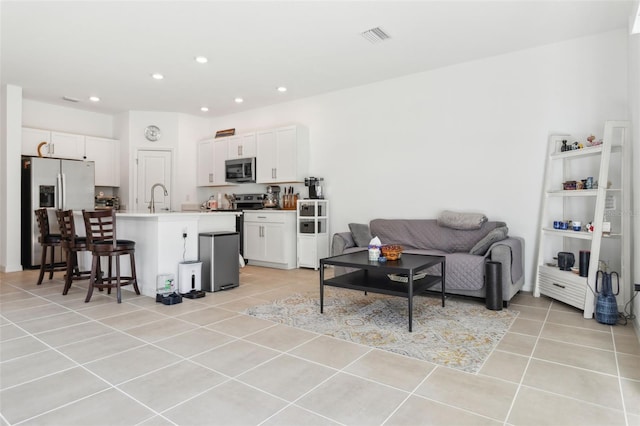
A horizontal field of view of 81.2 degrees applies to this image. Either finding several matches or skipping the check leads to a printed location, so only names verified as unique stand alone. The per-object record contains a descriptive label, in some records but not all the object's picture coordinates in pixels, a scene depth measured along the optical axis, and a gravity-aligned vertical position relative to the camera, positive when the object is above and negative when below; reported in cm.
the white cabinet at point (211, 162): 714 +82
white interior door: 711 +52
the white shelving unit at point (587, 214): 335 -6
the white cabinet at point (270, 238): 581 -54
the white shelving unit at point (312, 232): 567 -41
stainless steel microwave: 659 +61
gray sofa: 366 -45
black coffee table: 297 -67
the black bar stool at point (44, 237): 465 -44
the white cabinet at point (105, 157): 691 +85
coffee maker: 588 +27
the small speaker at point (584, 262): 340 -49
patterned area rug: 252 -97
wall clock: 716 +135
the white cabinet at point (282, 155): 603 +83
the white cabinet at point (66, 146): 641 +99
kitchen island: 398 -41
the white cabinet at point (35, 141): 611 +101
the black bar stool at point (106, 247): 380 -46
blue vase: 305 -79
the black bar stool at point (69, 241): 415 -45
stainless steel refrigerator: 578 +15
